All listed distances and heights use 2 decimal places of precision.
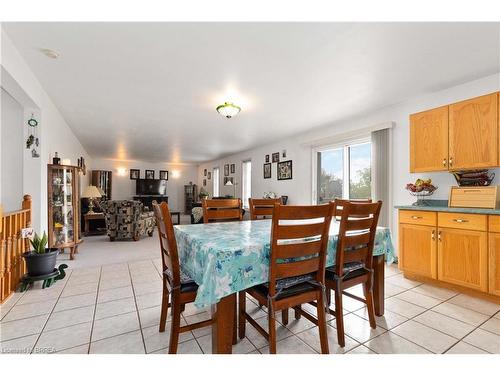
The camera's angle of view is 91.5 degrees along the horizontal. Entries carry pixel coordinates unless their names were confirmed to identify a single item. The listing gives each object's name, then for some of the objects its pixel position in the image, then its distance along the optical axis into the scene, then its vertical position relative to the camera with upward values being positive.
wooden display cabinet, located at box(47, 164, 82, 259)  3.39 -0.26
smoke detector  2.10 +1.20
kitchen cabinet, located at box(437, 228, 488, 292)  2.32 -0.69
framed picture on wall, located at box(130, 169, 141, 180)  9.74 +0.59
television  9.50 +0.07
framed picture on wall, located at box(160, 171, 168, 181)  10.30 +0.58
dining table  1.23 -0.43
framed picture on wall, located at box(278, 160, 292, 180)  5.57 +0.44
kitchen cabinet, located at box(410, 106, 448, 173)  2.76 +0.57
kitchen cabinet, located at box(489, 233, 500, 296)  2.24 -0.69
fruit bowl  2.96 +0.00
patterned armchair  5.13 -0.64
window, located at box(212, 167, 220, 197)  9.36 +0.26
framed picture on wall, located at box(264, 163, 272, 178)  6.26 +0.49
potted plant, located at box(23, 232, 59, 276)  2.54 -0.74
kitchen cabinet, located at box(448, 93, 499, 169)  2.40 +0.58
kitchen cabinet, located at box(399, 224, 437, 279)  2.69 -0.70
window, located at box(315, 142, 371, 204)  4.13 +0.31
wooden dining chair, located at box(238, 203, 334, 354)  1.30 -0.44
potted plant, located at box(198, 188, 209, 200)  9.07 -0.20
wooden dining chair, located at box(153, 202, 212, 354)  1.42 -0.60
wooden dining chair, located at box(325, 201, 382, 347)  1.59 -0.48
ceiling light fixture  3.19 +1.05
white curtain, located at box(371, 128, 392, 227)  3.54 +0.26
